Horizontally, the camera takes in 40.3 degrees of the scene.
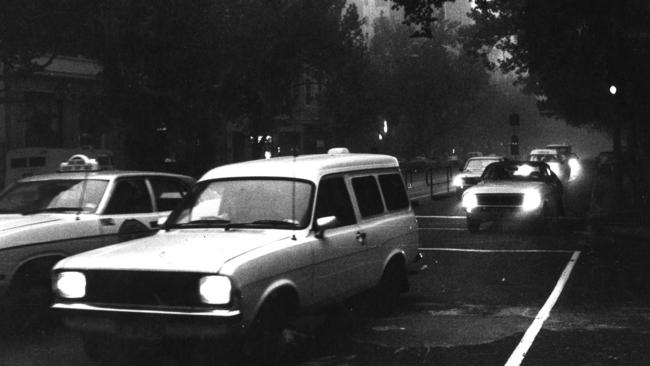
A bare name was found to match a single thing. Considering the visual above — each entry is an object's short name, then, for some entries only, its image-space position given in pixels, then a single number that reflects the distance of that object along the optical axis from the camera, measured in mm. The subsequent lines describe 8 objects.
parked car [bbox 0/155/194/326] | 8352
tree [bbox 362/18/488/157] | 72688
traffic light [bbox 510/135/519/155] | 37969
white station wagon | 6582
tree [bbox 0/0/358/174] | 21141
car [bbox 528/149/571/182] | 35656
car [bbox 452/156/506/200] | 29631
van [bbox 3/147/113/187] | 28875
